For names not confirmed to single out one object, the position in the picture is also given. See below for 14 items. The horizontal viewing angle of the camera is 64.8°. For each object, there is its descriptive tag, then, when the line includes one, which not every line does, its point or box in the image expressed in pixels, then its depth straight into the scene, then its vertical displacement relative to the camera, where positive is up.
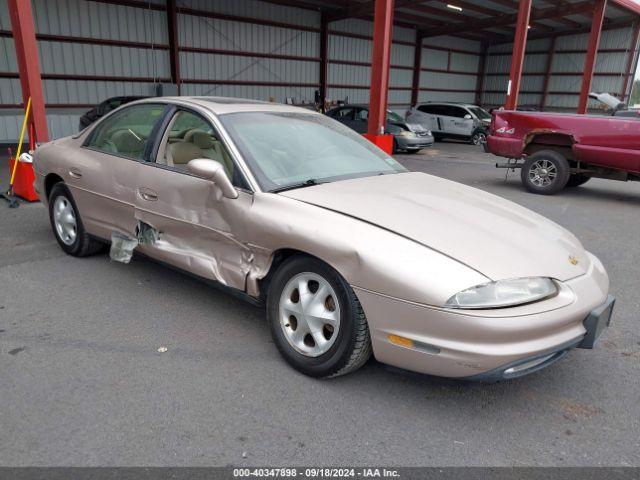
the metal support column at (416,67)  25.23 +0.80
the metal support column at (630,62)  24.20 +1.35
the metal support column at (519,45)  14.73 +1.19
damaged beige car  2.33 -0.84
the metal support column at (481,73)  29.73 +0.74
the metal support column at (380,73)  10.71 +0.21
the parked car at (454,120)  18.44 -1.25
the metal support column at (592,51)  18.25 +1.35
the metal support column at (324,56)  20.48 +0.99
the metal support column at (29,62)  7.14 +0.13
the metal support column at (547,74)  27.06 +0.74
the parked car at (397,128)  14.98 -1.29
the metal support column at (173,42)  15.88 +1.05
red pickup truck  7.71 -0.91
